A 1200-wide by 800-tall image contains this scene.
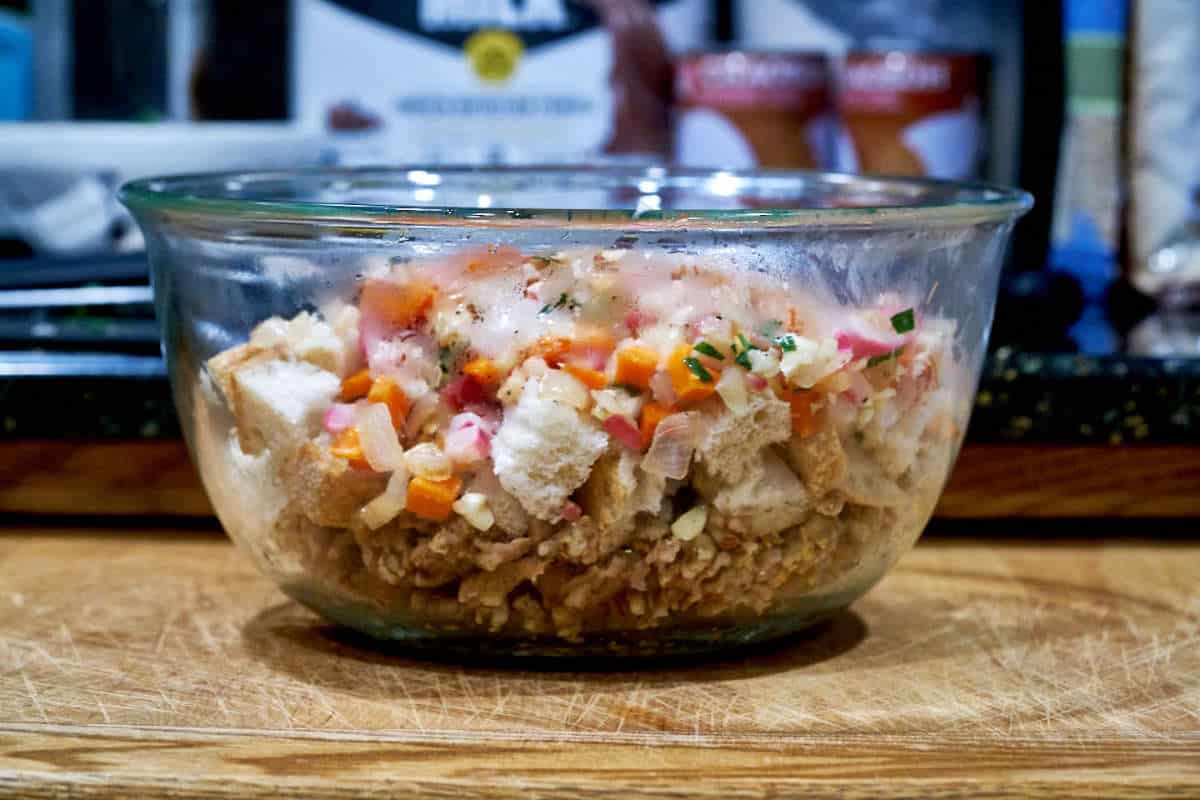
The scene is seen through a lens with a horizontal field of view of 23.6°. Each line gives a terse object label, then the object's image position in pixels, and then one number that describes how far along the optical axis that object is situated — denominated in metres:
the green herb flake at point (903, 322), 0.66
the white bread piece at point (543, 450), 0.63
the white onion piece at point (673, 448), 0.63
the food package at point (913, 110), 1.05
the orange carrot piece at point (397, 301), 0.65
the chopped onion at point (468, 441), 0.64
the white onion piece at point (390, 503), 0.64
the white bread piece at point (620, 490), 0.63
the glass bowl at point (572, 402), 0.63
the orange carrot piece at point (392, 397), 0.64
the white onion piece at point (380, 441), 0.64
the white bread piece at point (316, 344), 0.65
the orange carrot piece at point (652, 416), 0.63
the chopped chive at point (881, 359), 0.65
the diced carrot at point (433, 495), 0.64
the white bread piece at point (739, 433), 0.63
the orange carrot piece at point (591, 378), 0.63
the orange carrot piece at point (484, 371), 0.64
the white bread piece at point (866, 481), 0.66
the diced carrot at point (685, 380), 0.63
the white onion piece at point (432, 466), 0.64
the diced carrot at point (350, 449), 0.64
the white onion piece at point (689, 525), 0.64
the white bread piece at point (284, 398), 0.65
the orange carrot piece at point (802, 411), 0.64
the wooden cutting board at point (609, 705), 0.60
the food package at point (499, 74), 1.16
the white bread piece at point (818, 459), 0.64
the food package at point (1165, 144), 1.06
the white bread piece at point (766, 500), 0.64
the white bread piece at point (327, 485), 0.64
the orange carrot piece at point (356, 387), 0.65
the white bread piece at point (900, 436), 0.66
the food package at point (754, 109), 1.06
